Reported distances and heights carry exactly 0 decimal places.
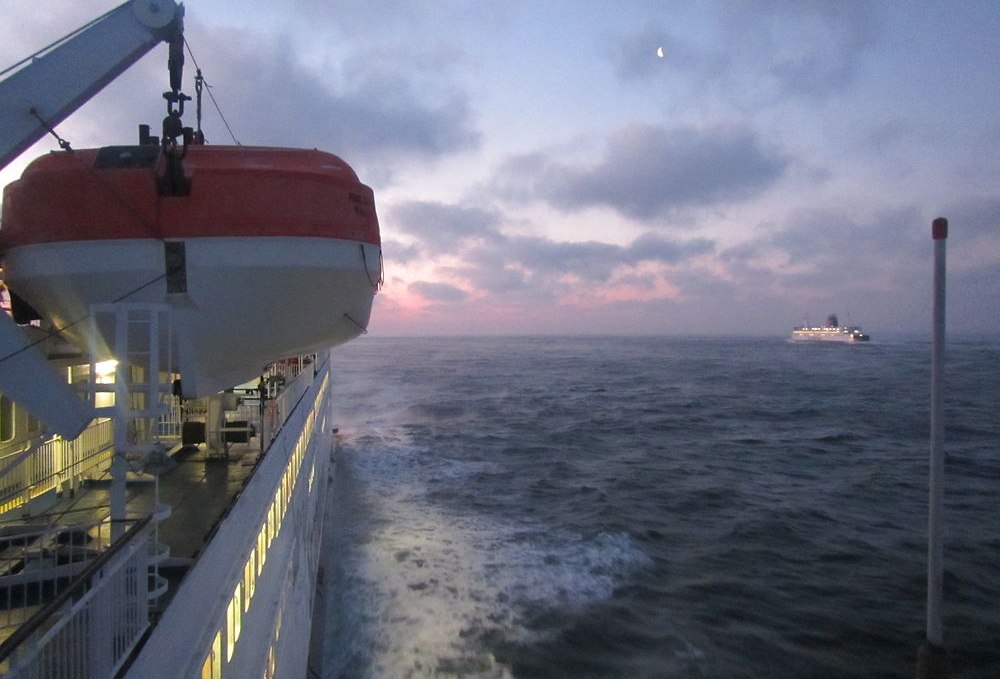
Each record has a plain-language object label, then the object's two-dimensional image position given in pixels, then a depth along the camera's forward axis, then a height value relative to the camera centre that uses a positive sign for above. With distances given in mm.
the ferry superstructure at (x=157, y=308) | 4316 +199
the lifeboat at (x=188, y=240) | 5316 +841
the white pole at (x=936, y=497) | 3723 -1126
